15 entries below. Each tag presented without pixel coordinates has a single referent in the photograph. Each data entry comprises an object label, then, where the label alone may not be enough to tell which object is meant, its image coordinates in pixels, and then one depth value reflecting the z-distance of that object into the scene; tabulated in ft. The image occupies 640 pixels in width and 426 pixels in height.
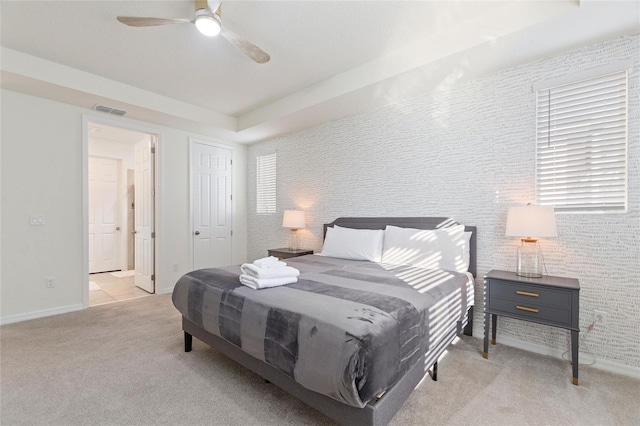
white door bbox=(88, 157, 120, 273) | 20.08
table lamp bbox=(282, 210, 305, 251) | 14.28
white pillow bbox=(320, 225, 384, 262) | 10.77
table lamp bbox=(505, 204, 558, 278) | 7.38
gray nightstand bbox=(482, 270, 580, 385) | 6.80
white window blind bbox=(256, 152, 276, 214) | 16.89
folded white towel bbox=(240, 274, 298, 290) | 6.42
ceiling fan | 6.59
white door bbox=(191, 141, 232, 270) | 15.97
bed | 4.25
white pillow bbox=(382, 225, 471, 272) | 9.00
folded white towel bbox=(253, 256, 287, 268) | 6.96
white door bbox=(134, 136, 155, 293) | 14.83
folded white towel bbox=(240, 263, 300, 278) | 6.59
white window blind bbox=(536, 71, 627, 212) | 7.43
